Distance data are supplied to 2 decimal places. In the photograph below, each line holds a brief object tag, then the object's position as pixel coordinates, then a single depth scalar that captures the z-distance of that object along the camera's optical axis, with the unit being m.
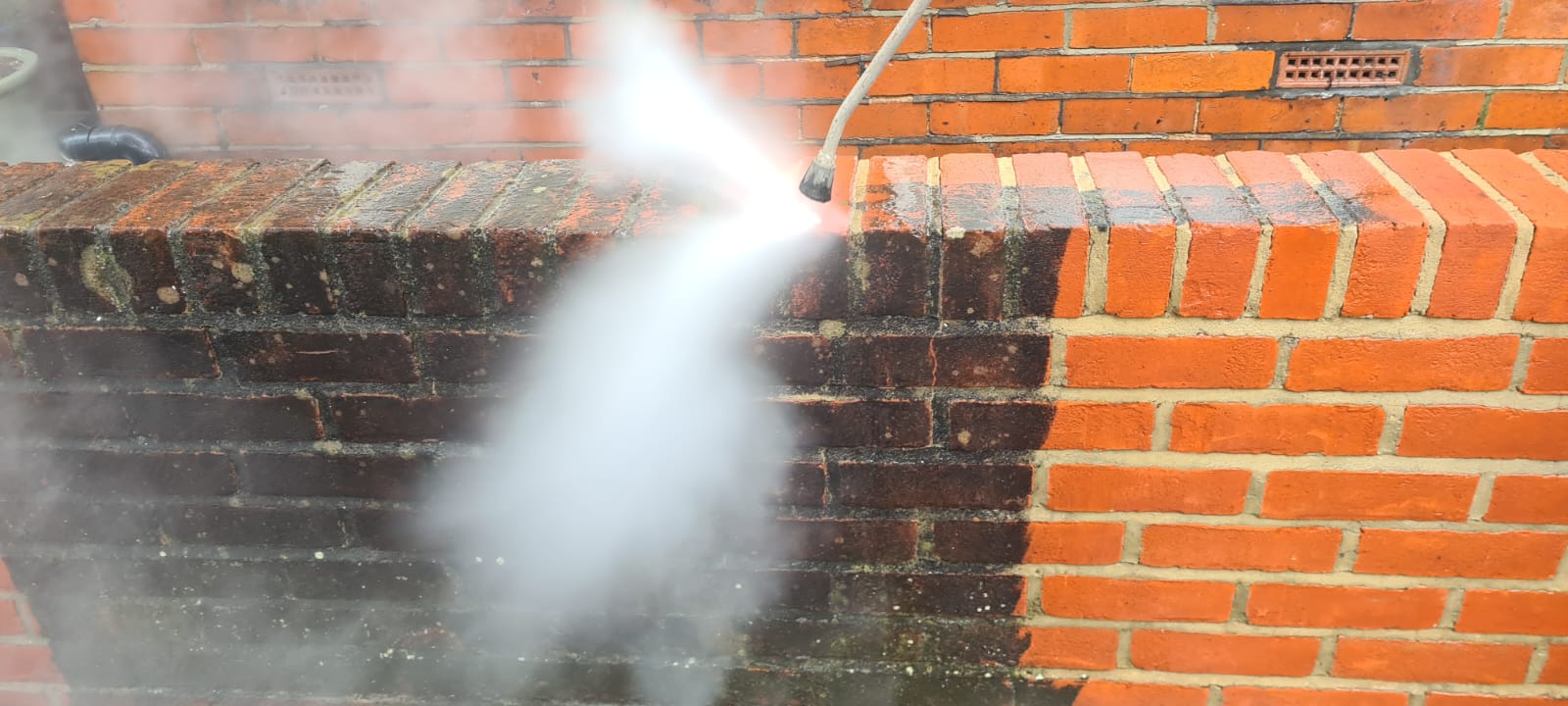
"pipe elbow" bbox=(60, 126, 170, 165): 2.86
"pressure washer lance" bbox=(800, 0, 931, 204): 1.35
